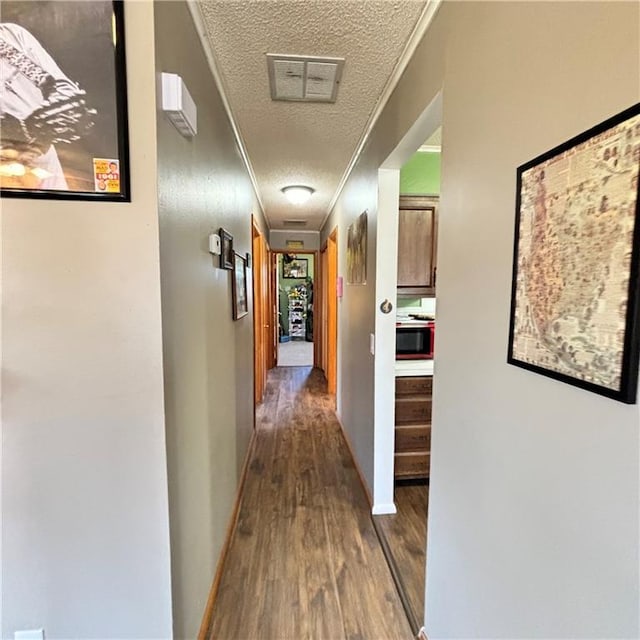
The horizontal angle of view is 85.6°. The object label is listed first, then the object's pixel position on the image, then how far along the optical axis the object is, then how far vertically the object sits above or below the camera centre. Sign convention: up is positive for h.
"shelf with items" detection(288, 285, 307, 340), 10.06 -0.50
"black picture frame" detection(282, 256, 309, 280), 9.99 +0.72
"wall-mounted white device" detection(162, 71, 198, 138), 1.00 +0.58
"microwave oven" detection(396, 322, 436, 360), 2.70 -0.37
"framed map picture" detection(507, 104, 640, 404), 0.56 +0.07
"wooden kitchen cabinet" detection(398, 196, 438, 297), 2.57 +0.38
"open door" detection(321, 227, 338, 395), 4.46 -0.23
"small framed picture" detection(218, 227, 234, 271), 1.80 +0.25
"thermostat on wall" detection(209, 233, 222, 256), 1.57 +0.23
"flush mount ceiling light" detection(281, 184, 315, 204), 3.50 +1.06
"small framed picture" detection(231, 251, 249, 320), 2.21 +0.04
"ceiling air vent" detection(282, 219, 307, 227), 5.26 +1.12
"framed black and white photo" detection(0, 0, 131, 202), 0.90 +0.50
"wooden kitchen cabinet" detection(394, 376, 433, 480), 2.49 -0.92
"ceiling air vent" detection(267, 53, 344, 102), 1.57 +1.06
